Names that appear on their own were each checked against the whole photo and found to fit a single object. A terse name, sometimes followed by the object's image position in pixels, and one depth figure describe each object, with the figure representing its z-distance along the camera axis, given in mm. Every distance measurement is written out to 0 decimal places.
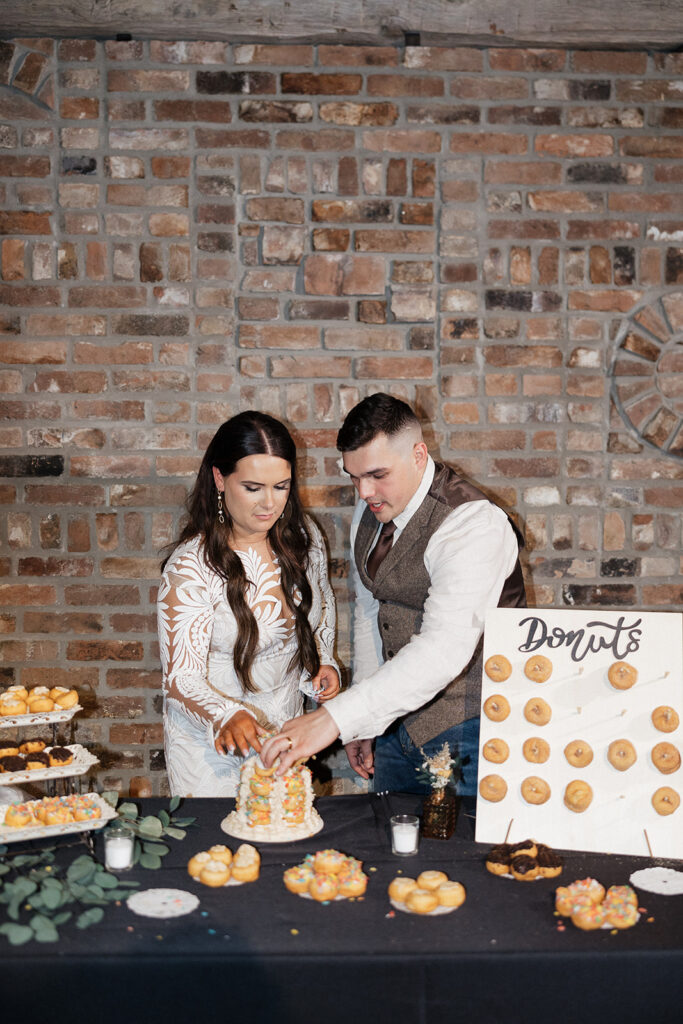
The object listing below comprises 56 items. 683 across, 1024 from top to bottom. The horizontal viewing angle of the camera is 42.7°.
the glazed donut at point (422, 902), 1403
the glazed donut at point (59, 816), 1577
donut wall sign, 1614
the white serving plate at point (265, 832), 1662
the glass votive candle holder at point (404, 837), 1611
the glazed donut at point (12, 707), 1771
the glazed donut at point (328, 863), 1495
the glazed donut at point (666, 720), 1616
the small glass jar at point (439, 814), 1684
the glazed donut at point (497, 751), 1663
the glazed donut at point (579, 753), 1634
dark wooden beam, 2605
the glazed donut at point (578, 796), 1615
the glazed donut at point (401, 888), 1438
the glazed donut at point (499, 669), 1681
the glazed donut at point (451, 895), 1420
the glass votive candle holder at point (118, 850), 1544
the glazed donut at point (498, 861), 1546
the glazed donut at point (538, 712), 1658
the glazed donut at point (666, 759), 1600
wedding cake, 1670
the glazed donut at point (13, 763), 1675
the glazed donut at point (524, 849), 1557
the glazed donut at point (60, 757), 1702
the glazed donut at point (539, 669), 1670
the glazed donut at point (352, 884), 1460
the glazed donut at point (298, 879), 1477
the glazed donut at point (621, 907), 1371
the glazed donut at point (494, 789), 1651
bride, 2127
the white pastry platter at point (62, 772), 1630
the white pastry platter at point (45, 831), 1541
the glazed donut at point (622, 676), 1639
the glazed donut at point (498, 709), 1673
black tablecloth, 1277
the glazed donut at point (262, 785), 1670
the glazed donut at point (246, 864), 1518
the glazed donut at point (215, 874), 1494
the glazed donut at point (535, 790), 1637
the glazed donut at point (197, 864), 1523
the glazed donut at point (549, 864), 1536
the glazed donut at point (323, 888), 1447
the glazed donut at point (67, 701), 1808
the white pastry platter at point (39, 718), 1755
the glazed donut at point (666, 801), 1597
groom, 1870
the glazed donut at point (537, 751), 1647
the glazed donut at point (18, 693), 1812
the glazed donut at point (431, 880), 1462
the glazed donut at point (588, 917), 1366
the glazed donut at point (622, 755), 1616
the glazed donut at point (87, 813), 1589
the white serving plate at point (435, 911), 1409
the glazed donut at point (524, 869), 1522
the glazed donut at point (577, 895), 1404
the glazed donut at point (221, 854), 1542
